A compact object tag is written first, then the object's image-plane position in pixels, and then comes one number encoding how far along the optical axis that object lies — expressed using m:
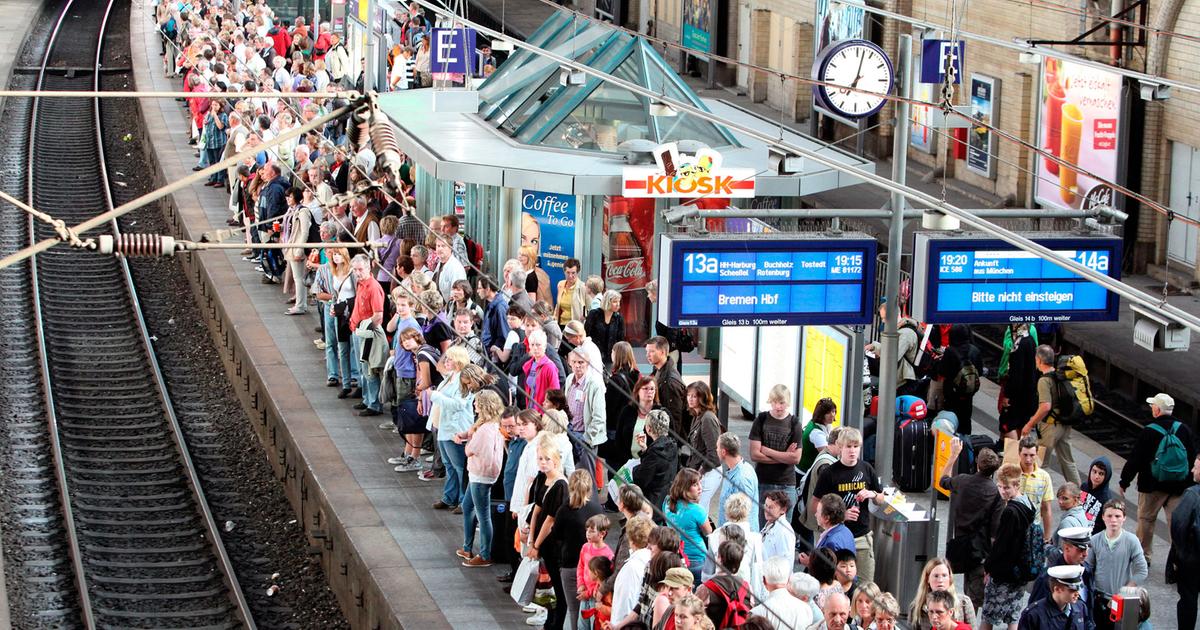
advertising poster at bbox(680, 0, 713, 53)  53.09
